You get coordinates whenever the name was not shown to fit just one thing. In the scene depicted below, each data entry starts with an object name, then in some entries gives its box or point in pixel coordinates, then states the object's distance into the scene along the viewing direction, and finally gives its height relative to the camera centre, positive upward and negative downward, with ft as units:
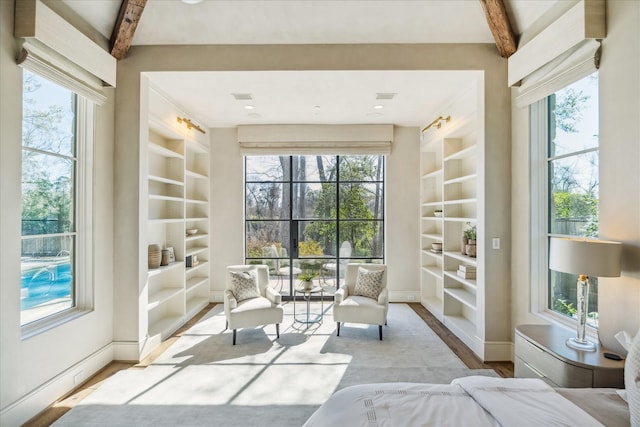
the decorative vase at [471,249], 13.05 -1.46
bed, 4.33 -2.84
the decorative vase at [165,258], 13.83 -1.92
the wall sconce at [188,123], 14.38 +4.28
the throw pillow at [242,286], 13.24 -3.01
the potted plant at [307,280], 13.89 -2.93
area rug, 7.83 -4.95
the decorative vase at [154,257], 13.07 -1.78
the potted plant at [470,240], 13.10 -1.14
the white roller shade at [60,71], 7.76 +3.87
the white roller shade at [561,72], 7.77 +3.83
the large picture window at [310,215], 18.99 -0.08
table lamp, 6.59 -1.04
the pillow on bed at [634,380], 4.34 -2.43
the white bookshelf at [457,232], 10.82 -0.88
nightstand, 6.18 -3.11
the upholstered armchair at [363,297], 12.73 -3.56
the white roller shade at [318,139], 17.76 +4.20
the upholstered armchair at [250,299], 12.21 -3.52
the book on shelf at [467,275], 13.01 -2.52
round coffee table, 13.88 -4.87
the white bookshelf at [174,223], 12.81 -0.45
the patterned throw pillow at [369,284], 13.84 -3.07
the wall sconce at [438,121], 14.02 +4.33
